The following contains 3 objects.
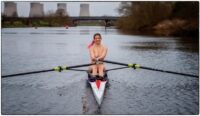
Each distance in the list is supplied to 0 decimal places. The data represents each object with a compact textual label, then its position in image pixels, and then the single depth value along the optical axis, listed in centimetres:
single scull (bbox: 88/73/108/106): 764
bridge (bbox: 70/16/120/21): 7175
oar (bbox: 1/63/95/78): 921
